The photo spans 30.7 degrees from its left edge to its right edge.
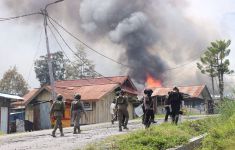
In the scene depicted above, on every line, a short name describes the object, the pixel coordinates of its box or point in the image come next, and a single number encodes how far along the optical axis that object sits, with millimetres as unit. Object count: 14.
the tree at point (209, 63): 56250
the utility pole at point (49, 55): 28016
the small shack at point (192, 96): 54656
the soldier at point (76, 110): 17938
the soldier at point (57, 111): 17031
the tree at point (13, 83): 63906
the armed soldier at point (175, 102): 17109
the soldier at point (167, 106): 17539
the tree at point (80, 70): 75062
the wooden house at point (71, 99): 37441
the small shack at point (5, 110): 31438
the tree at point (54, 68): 75188
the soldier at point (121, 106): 17328
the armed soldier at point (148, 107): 15070
